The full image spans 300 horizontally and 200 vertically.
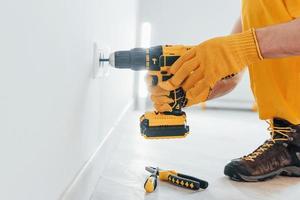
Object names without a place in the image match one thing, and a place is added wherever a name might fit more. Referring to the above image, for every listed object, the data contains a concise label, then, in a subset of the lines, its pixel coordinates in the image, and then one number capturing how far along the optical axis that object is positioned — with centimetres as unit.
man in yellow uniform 71
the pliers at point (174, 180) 85
